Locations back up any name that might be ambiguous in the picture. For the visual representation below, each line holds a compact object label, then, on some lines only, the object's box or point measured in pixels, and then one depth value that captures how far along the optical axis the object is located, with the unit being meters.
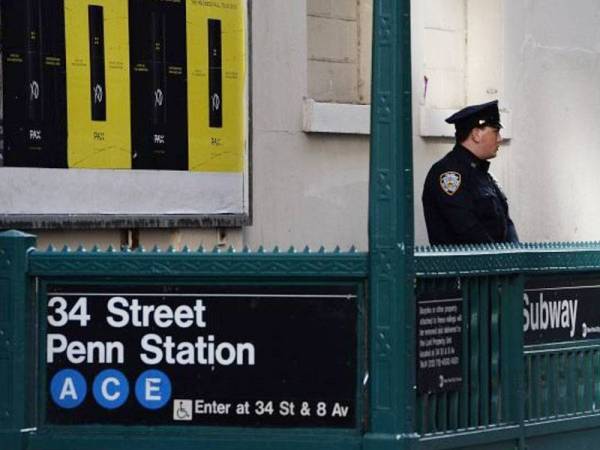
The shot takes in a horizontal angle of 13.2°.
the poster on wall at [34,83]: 14.05
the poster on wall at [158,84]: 15.14
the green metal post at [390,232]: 9.88
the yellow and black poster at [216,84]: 15.67
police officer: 13.43
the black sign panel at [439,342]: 10.30
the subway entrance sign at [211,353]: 10.06
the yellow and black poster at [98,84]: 14.56
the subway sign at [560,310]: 11.60
